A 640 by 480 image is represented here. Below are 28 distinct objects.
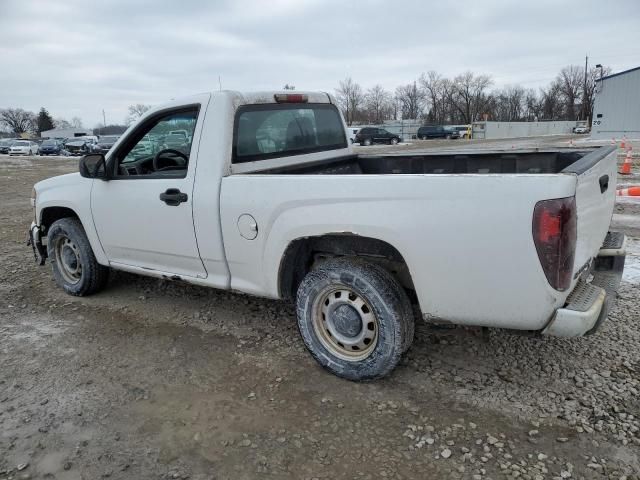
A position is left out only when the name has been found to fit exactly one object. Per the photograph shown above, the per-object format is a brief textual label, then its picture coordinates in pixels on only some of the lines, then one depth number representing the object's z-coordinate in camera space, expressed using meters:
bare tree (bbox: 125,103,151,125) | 71.95
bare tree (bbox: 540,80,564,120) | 86.75
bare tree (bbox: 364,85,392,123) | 93.01
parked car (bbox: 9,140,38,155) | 39.81
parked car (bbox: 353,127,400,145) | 42.34
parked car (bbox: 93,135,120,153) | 33.31
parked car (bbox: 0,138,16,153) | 42.38
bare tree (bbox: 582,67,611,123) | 77.88
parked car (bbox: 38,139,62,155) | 39.97
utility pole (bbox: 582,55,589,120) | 77.46
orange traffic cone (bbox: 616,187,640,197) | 8.27
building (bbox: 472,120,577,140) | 54.03
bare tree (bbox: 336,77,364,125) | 86.97
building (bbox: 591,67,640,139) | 32.94
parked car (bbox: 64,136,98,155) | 39.12
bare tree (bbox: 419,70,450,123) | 86.44
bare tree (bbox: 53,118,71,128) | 111.96
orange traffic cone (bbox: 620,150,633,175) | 12.66
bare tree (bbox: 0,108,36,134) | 107.62
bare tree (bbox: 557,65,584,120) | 84.44
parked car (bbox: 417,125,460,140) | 51.75
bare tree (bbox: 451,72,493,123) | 84.56
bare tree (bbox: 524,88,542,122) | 90.62
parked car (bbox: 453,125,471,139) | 52.53
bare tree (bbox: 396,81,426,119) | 91.62
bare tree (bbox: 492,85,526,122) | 88.73
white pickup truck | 2.49
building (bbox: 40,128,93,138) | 85.57
